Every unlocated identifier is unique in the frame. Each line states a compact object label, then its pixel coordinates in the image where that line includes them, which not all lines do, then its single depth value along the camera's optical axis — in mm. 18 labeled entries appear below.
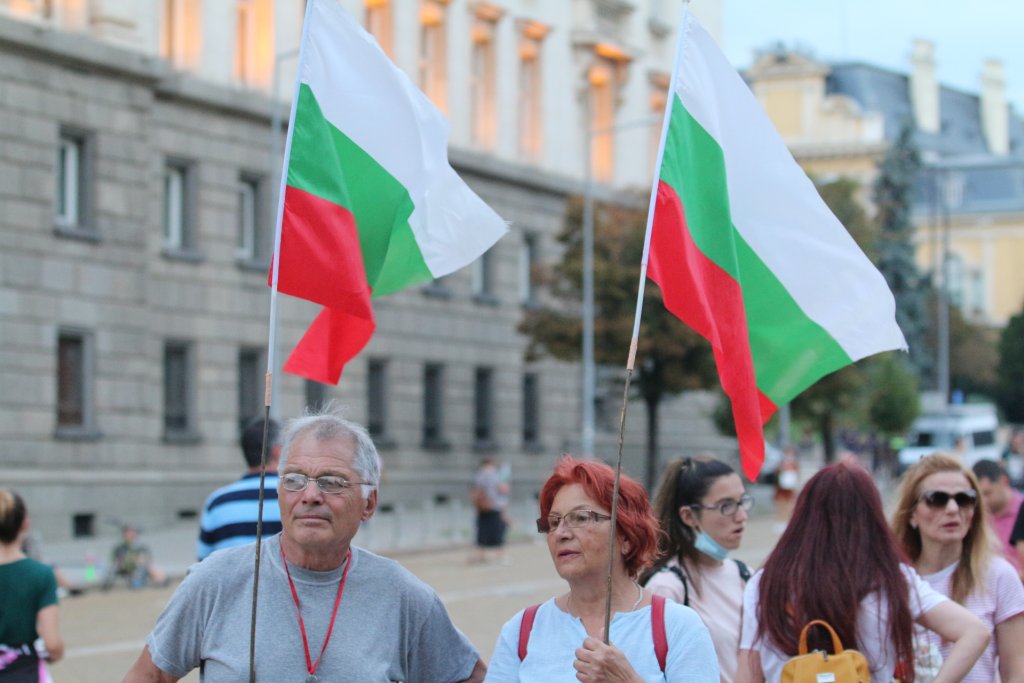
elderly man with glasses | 5270
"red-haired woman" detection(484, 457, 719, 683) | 5102
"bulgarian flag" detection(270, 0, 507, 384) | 6621
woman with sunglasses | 6930
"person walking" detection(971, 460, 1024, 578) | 10789
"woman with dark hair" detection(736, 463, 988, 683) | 6020
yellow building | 105875
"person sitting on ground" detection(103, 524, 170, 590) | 26000
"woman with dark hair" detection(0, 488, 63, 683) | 7707
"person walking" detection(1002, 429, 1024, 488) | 26072
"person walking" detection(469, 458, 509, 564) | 29578
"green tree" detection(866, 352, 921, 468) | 66000
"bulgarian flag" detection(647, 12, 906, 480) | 6418
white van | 66812
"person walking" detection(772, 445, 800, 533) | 36562
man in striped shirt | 8219
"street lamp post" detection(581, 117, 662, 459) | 42062
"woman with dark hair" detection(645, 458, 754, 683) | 7148
